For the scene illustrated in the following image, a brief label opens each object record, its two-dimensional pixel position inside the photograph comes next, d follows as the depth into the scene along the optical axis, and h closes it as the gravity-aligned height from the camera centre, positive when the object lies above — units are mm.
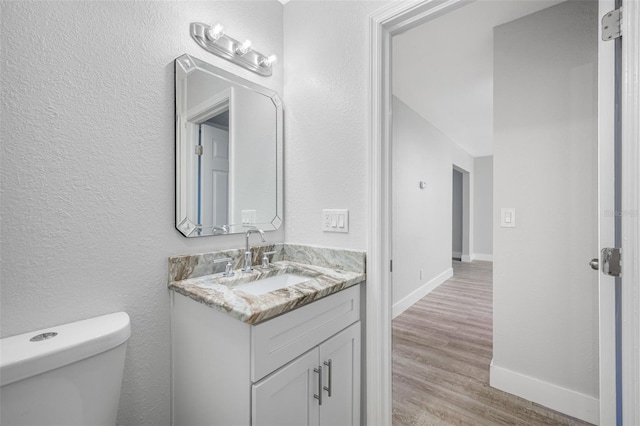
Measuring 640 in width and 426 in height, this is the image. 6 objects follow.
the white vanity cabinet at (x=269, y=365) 899 -543
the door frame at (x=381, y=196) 1284 +79
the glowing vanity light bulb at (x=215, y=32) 1298 +825
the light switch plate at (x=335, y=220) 1416 -34
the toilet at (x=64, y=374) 731 -447
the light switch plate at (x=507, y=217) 1783 -23
